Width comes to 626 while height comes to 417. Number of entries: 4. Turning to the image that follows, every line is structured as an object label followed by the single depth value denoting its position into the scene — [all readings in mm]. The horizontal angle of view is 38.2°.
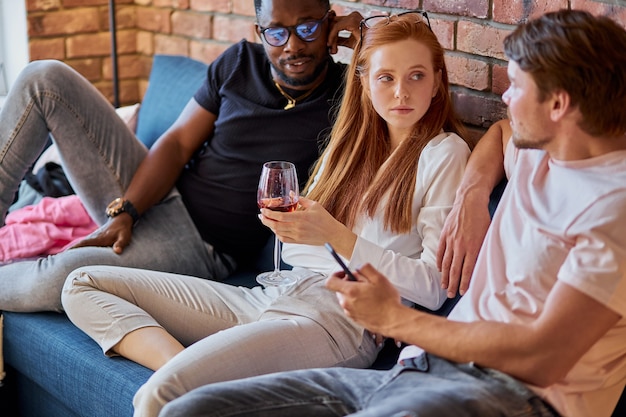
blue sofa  2049
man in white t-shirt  1479
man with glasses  2424
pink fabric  2605
